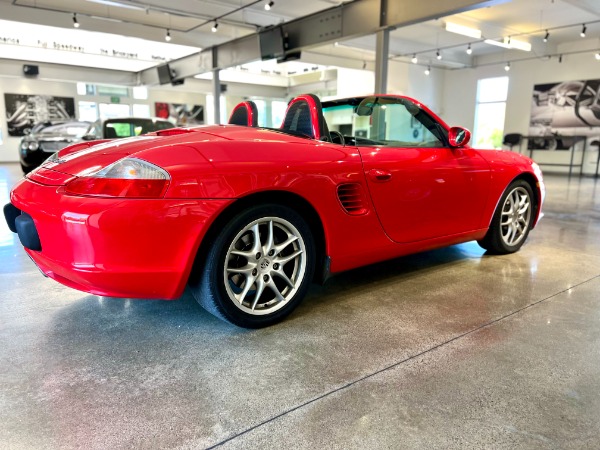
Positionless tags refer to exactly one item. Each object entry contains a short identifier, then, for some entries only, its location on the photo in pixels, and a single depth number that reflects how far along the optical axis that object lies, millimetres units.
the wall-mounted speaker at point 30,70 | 14461
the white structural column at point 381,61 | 6797
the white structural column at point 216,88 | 11734
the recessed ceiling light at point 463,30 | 10461
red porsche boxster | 1692
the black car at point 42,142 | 8547
